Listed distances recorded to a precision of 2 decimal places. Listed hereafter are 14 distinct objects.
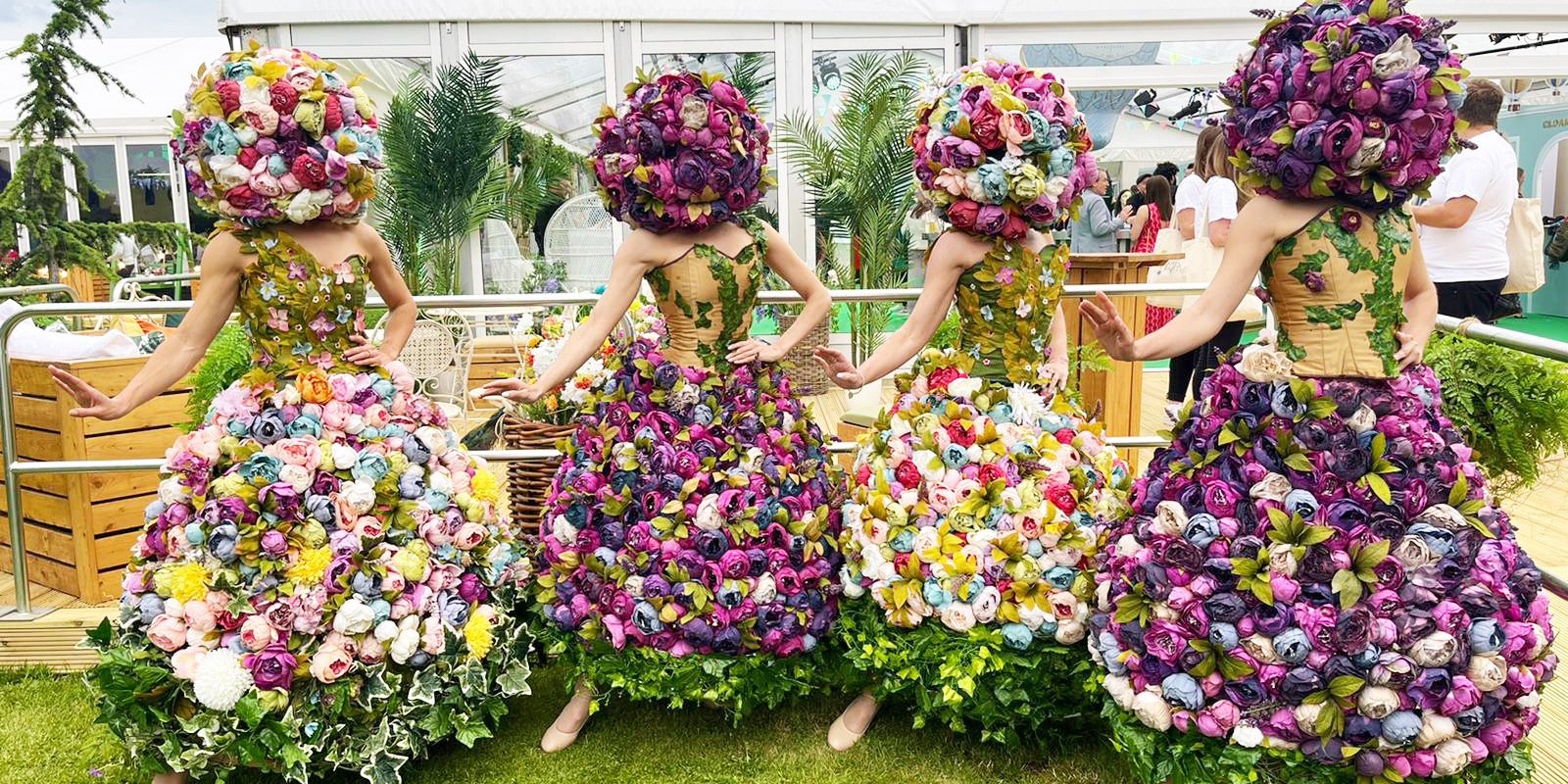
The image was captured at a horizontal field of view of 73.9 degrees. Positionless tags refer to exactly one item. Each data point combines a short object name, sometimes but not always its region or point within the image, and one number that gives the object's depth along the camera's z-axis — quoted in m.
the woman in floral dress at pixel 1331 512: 2.19
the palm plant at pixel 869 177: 7.91
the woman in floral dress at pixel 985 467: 2.81
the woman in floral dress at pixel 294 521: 2.68
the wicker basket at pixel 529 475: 4.19
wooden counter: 4.84
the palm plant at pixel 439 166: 8.79
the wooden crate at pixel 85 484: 4.31
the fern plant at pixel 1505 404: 2.89
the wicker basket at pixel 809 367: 8.16
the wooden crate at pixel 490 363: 8.73
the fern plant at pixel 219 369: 3.87
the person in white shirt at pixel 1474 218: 4.12
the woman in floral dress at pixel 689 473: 2.92
